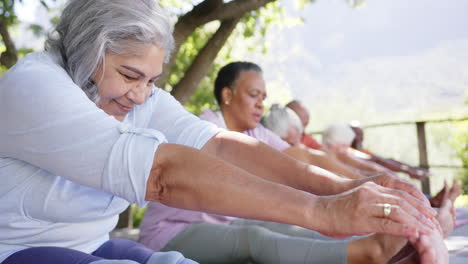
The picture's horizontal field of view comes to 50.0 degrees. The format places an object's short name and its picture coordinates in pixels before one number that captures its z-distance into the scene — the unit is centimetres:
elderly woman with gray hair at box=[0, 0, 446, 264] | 131
